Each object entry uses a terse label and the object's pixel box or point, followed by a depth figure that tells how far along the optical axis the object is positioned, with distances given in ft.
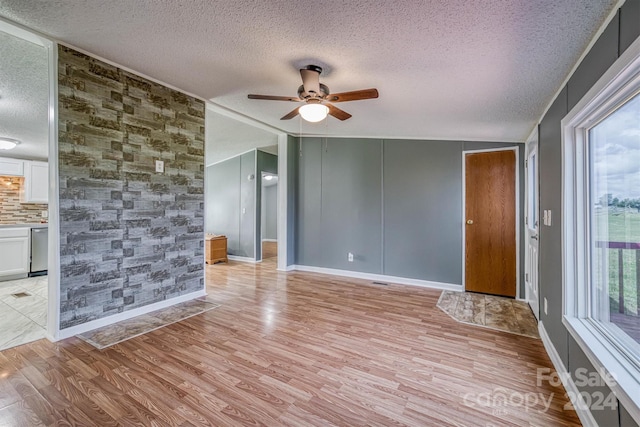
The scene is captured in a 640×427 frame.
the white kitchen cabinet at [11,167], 16.14
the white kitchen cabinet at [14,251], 14.17
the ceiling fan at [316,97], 7.61
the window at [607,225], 4.26
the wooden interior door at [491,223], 12.71
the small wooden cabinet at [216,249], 19.43
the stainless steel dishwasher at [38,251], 15.24
